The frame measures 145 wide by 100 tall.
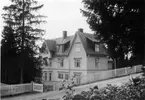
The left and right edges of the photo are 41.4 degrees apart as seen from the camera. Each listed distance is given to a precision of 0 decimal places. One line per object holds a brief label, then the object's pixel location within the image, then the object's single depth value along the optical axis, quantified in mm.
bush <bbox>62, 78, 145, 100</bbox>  4545
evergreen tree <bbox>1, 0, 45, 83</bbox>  19609
